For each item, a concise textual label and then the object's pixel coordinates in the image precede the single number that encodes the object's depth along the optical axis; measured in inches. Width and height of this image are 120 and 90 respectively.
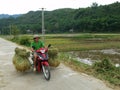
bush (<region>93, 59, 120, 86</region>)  124.6
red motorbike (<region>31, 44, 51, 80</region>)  124.7
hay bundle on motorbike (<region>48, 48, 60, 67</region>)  145.7
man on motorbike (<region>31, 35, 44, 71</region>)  138.5
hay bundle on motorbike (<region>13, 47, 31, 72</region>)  137.7
